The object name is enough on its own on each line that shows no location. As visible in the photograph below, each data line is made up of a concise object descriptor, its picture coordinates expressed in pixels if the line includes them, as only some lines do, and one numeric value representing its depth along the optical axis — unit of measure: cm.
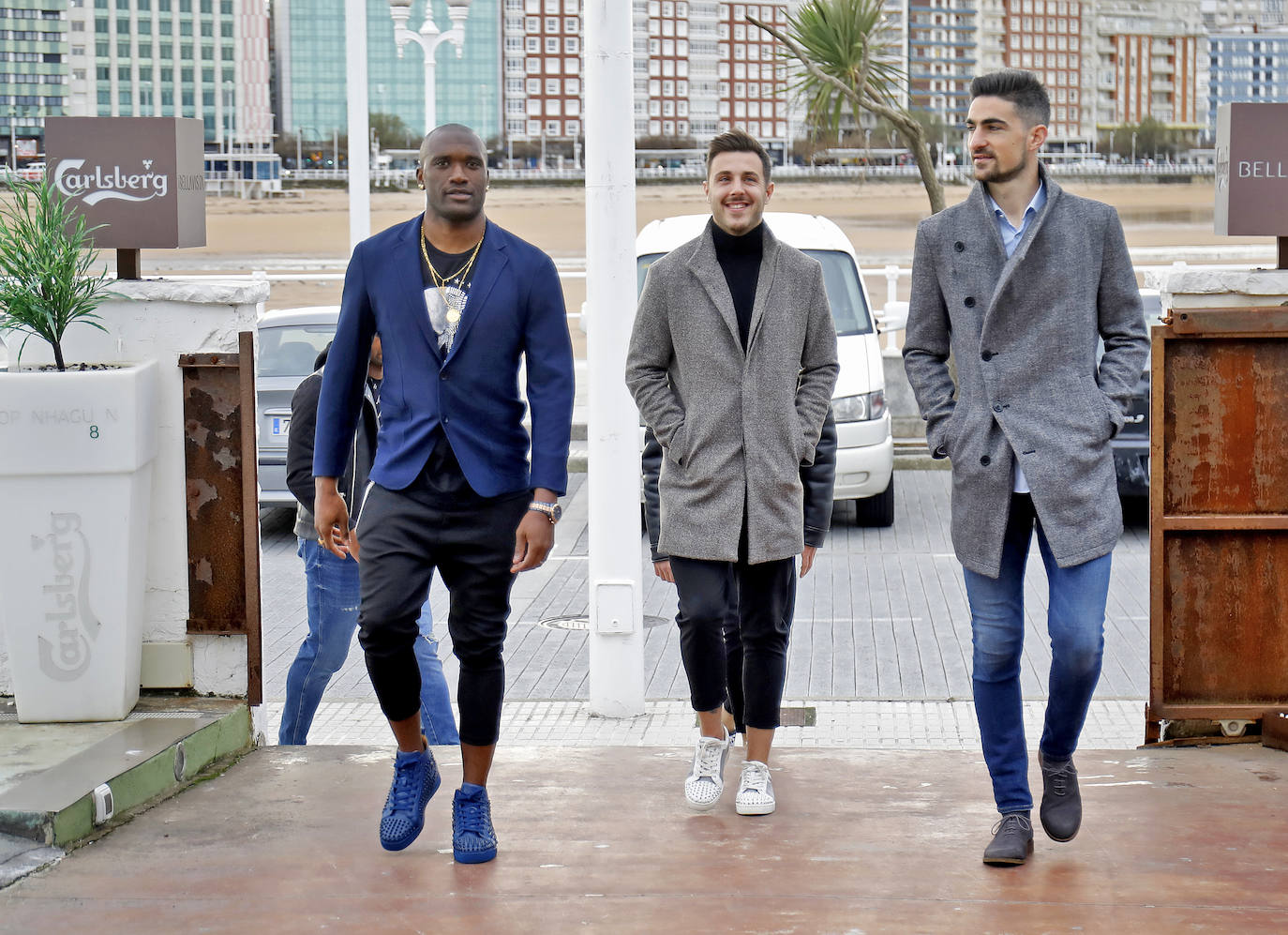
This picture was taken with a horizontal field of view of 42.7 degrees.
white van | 1136
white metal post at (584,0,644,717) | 658
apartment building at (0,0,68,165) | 18412
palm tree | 1869
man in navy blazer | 405
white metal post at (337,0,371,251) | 1407
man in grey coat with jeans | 395
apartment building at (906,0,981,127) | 19226
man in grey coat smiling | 450
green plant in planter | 504
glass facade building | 18150
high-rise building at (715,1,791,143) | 18662
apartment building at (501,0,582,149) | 19850
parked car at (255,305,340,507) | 1109
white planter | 495
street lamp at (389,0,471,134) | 1811
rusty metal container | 499
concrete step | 422
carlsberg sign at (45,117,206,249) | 536
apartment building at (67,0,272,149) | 18012
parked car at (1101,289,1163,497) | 1083
